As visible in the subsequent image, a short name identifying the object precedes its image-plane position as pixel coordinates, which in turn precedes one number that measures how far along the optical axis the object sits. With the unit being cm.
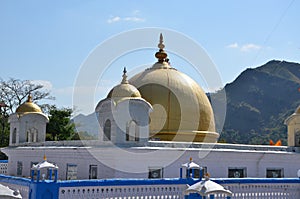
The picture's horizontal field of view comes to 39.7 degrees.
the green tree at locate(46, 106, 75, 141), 3700
